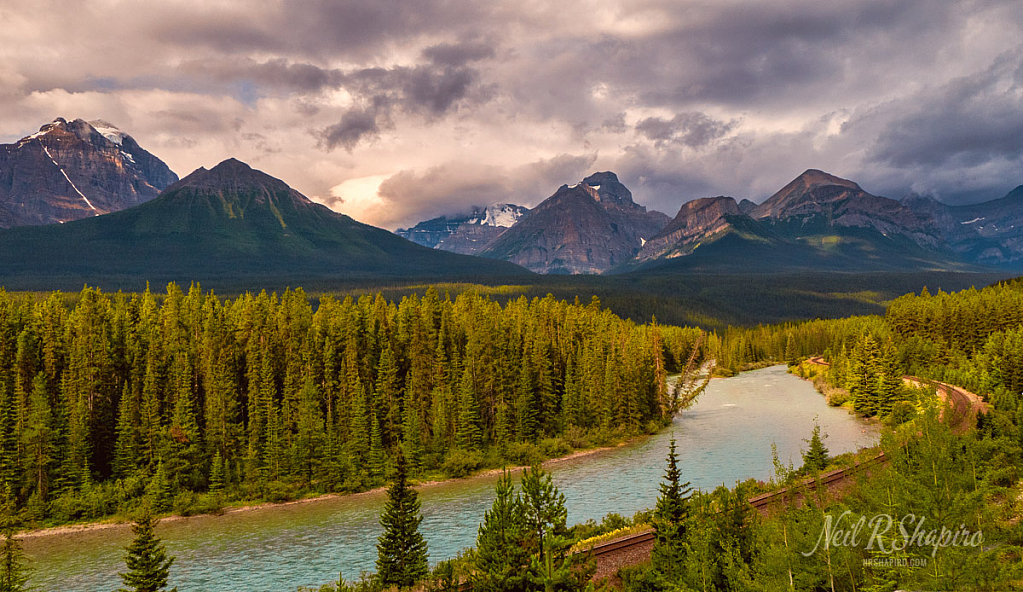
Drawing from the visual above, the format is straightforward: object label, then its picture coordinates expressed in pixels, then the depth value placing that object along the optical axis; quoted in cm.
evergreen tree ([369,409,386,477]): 7375
